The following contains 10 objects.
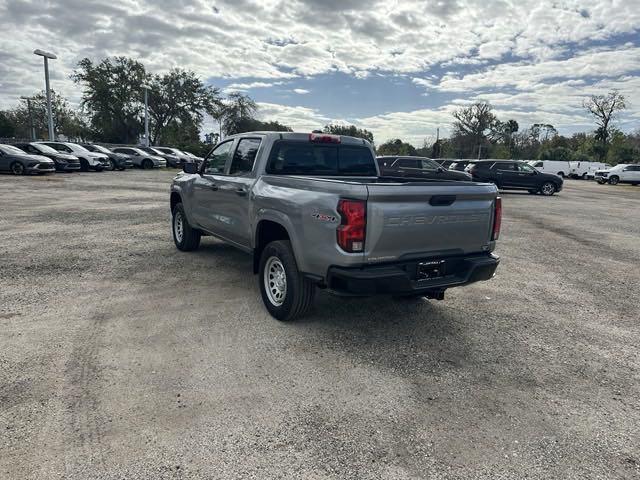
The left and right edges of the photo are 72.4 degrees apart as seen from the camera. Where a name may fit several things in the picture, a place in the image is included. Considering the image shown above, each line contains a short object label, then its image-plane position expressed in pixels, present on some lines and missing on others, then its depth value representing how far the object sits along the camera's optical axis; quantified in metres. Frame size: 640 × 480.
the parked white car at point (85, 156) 26.07
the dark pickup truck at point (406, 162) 19.32
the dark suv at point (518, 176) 22.23
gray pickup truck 3.53
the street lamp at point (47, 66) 27.73
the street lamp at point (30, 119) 60.13
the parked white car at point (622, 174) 33.31
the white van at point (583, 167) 45.89
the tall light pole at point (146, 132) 41.64
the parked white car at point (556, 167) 45.33
